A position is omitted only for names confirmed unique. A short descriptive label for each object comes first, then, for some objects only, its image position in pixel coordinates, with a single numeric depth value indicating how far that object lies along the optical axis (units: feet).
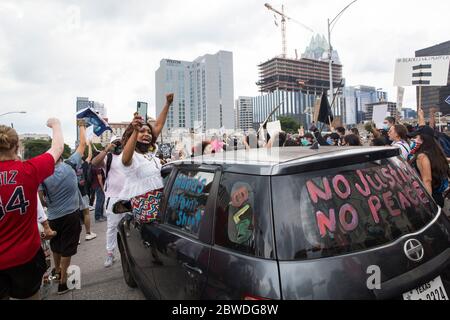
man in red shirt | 7.36
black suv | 5.15
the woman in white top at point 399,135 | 16.35
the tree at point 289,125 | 263.57
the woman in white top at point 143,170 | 10.40
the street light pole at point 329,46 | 60.20
